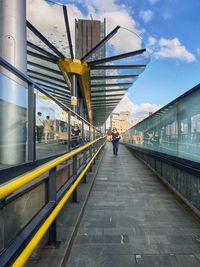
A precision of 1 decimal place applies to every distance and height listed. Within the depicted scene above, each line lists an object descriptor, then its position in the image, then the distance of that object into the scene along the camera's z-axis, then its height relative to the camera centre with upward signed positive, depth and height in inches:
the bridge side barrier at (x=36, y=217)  42.0 -29.0
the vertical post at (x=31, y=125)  76.8 +4.7
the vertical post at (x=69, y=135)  133.8 +0.4
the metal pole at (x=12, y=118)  63.4 +6.9
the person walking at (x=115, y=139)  412.0 -8.5
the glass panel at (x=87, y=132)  210.1 +4.3
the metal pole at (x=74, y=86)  458.6 +129.7
